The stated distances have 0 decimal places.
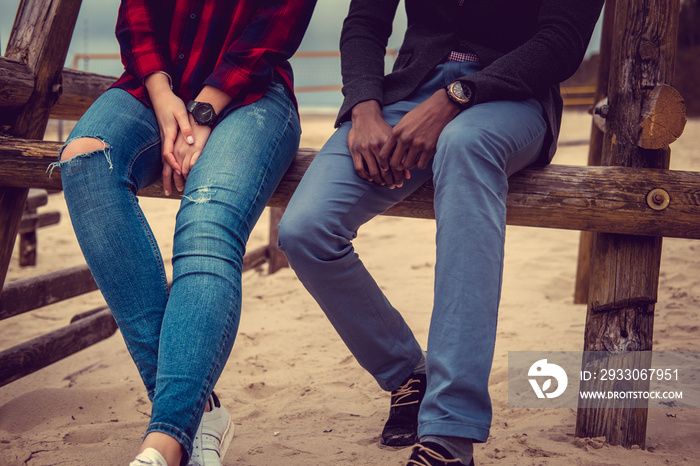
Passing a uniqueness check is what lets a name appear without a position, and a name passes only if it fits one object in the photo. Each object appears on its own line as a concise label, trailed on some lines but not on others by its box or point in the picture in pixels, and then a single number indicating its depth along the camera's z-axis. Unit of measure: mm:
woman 1354
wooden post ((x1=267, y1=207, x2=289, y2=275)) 4418
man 1363
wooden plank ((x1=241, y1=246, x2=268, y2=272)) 4281
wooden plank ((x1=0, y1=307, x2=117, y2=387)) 2369
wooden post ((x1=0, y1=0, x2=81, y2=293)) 2273
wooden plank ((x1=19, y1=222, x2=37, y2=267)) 4914
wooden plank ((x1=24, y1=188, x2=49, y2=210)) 4449
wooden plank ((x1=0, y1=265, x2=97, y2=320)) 2672
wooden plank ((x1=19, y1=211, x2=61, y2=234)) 4815
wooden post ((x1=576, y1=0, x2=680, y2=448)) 1892
